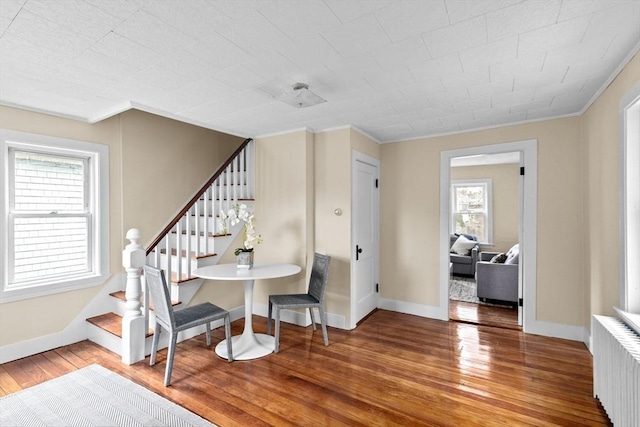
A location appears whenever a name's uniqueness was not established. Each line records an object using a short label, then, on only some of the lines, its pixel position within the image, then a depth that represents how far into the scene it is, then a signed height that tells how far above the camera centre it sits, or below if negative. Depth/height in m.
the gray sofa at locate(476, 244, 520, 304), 4.67 -1.02
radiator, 1.62 -0.92
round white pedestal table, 3.02 -0.89
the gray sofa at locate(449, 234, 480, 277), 6.46 -1.05
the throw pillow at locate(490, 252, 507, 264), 5.07 -0.76
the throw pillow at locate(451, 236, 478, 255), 6.60 -0.72
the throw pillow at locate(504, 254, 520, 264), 4.78 -0.74
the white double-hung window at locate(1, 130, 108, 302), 3.01 +0.00
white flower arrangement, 3.37 -0.16
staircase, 2.95 -0.51
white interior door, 3.88 -0.33
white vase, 3.31 -0.48
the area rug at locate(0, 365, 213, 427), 2.12 -1.37
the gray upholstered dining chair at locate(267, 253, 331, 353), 3.21 -0.91
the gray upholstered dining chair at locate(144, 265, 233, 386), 2.59 -0.91
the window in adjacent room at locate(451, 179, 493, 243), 7.22 +0.08
